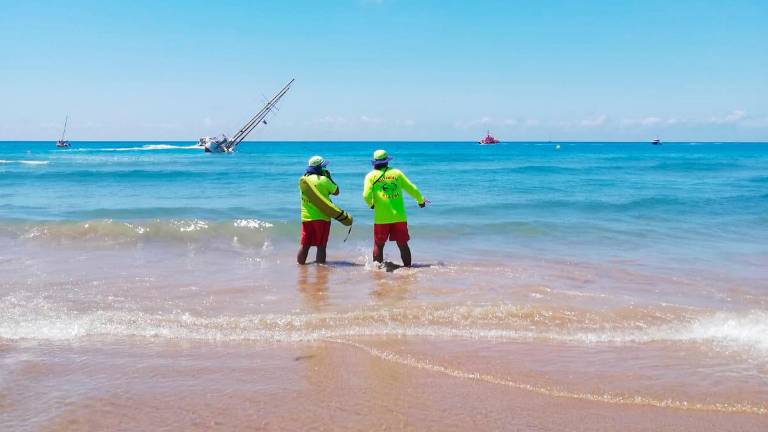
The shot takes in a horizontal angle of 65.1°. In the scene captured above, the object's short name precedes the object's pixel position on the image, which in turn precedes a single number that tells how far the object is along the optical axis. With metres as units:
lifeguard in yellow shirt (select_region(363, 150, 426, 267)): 8.78
